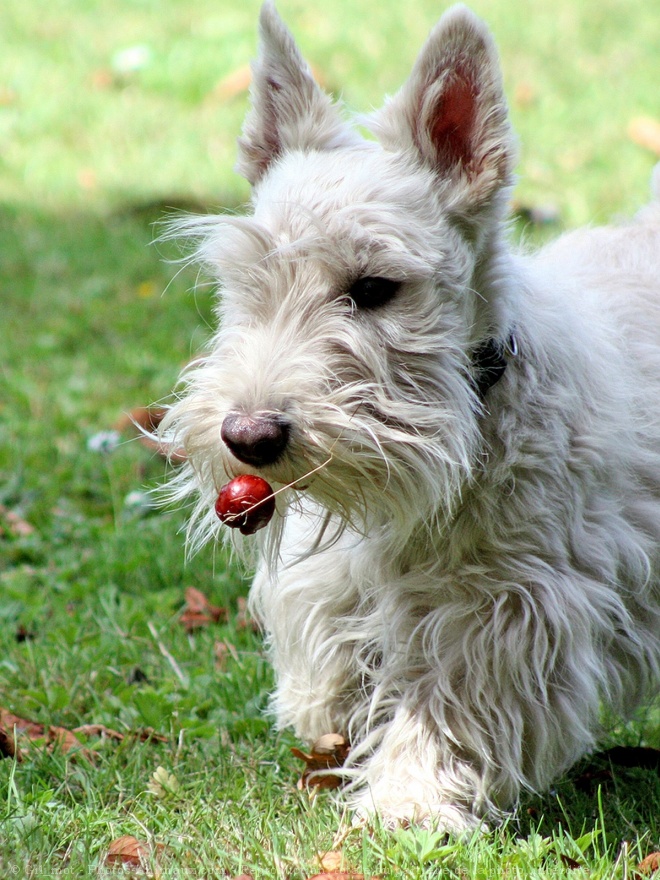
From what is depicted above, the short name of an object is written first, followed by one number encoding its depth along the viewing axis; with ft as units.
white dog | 16.89
